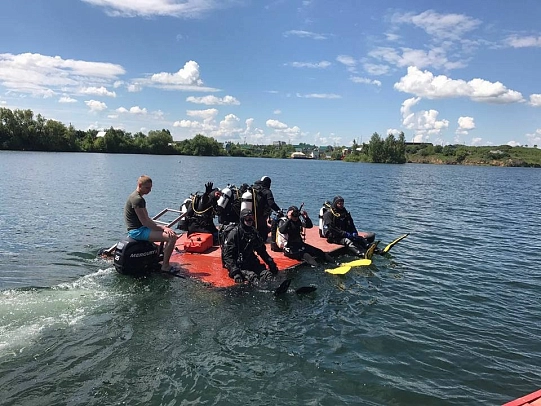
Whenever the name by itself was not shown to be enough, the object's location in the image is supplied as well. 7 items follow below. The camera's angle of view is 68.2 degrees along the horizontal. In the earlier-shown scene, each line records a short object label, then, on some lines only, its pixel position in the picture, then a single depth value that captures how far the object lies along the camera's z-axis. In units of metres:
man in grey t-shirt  8.93
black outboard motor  9.34
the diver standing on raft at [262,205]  11.81
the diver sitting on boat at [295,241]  11.06
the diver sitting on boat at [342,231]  12.92
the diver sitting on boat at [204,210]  12.46
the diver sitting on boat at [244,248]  9.27
